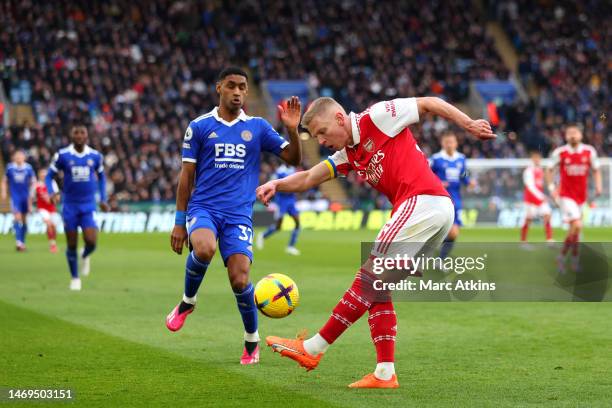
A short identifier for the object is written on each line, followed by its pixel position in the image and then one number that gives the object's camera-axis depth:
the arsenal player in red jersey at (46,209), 25.92
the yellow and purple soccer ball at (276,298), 8.63
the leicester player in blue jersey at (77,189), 16.05
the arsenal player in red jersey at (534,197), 27.06
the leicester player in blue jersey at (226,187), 8.97
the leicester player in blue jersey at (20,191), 26.05
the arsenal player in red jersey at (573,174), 19.27
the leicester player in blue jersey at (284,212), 25.23
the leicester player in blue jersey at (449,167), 19.53
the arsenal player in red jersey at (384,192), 7.53
